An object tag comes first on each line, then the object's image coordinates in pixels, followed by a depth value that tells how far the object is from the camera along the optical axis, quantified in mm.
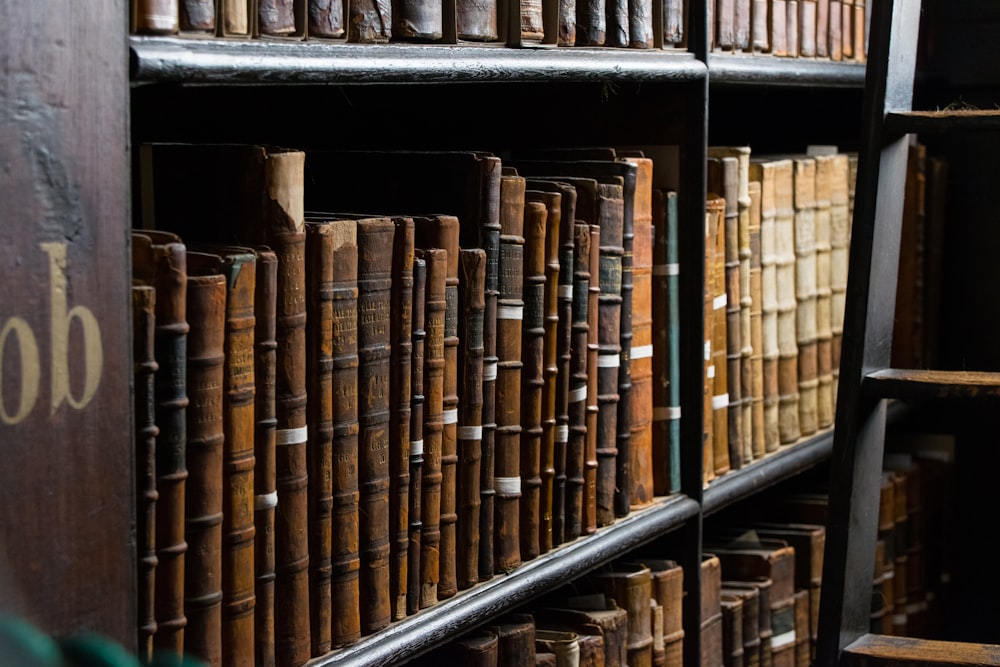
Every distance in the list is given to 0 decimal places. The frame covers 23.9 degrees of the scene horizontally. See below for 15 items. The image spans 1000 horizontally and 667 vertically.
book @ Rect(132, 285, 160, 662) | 1817
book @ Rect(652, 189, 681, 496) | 2535
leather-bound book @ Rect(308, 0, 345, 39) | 1977
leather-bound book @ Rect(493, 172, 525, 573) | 2231
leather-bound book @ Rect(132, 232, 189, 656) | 1839
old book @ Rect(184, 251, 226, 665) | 1875
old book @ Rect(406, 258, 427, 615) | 2105
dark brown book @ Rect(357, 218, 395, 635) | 2056
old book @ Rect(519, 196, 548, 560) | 2269
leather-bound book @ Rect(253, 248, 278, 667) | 1938
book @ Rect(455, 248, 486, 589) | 2175
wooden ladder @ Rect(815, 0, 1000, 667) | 2367
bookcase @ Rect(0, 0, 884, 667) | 1694
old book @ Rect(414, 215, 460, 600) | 2134
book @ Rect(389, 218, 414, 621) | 2084
